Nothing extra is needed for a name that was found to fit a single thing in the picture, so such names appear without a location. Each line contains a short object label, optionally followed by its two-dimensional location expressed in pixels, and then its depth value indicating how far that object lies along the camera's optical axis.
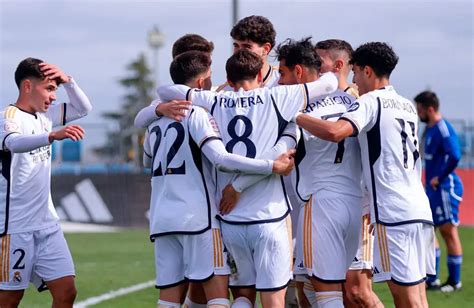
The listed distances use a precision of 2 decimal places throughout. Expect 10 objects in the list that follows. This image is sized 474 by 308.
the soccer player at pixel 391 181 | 15.77
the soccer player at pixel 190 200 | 15.45
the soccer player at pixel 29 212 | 17.19
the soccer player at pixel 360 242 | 17.50
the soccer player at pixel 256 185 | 15.49
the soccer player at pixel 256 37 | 18.23
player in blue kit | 26.39
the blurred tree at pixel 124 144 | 58.31
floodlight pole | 90.31
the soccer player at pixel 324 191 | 16.02
